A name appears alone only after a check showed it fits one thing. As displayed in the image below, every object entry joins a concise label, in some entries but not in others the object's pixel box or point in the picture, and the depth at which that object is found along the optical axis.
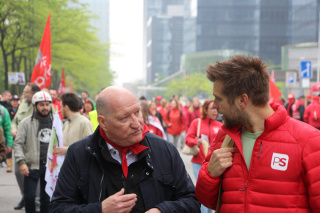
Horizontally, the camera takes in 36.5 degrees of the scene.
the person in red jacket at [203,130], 7.23
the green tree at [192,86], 79.38
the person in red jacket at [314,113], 12.38
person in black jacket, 3.02
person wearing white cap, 6.89
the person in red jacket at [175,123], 16.84
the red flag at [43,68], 14.28
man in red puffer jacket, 2.68
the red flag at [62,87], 30.44
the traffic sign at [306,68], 21.52
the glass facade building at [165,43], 152.50
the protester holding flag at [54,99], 11.60
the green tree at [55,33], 25.64
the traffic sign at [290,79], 22.67
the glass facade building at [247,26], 98.94
